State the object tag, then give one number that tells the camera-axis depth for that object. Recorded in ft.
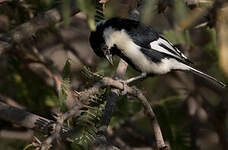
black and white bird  20.93
